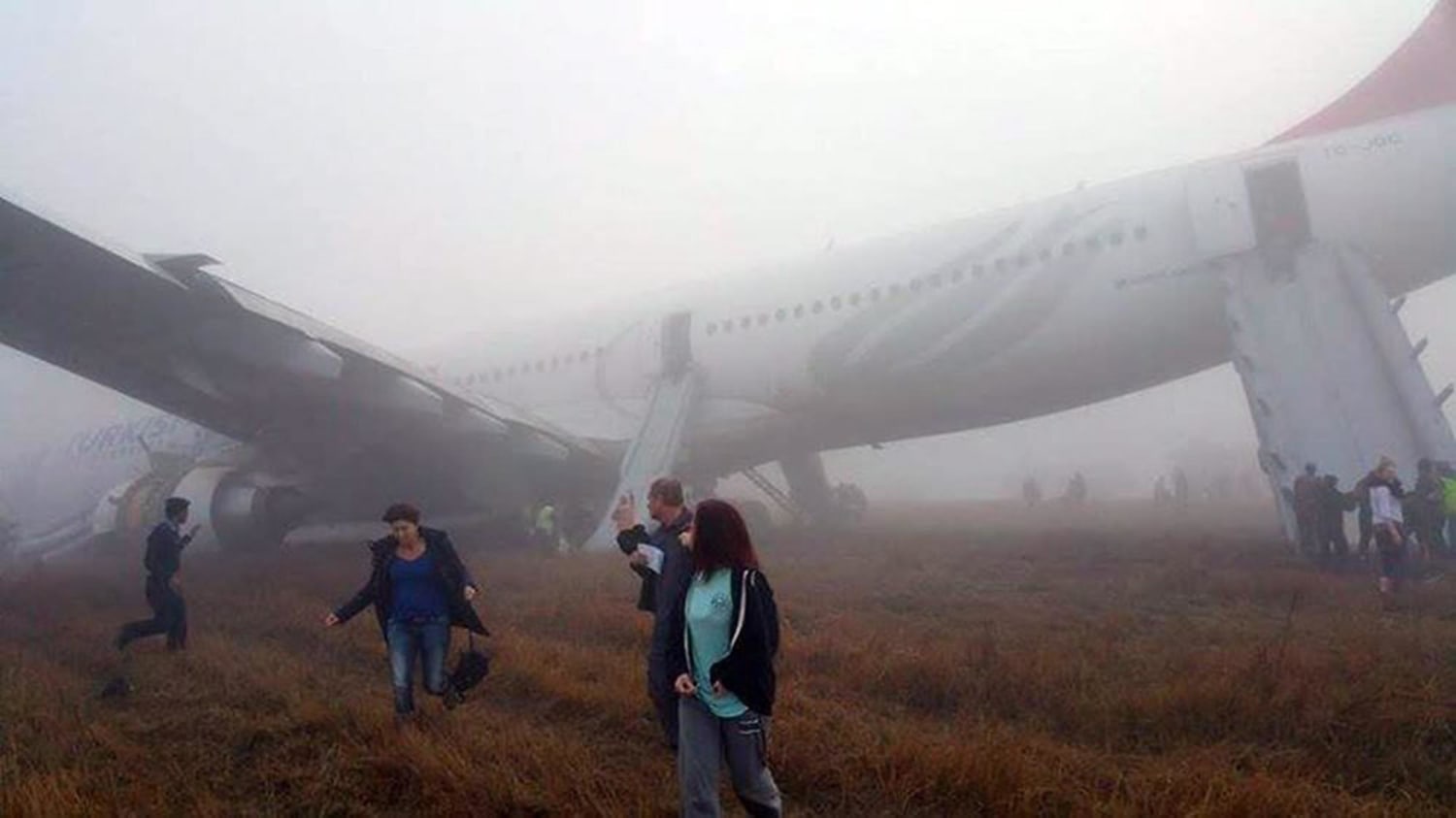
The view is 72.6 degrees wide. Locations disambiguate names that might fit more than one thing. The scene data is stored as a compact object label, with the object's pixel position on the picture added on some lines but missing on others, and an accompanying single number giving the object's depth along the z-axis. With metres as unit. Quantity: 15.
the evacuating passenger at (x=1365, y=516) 10.80
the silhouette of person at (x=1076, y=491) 32.75
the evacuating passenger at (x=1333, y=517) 11.24
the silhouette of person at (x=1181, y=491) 31.03
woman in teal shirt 3.51
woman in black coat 5.74
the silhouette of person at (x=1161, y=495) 32.74
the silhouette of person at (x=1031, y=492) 33.50
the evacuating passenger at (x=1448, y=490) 11.15
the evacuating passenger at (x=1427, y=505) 11.06
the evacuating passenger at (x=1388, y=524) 9.69
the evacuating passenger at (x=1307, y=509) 11.47
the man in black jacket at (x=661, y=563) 3.94
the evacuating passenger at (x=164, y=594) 8.68
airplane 12.38
